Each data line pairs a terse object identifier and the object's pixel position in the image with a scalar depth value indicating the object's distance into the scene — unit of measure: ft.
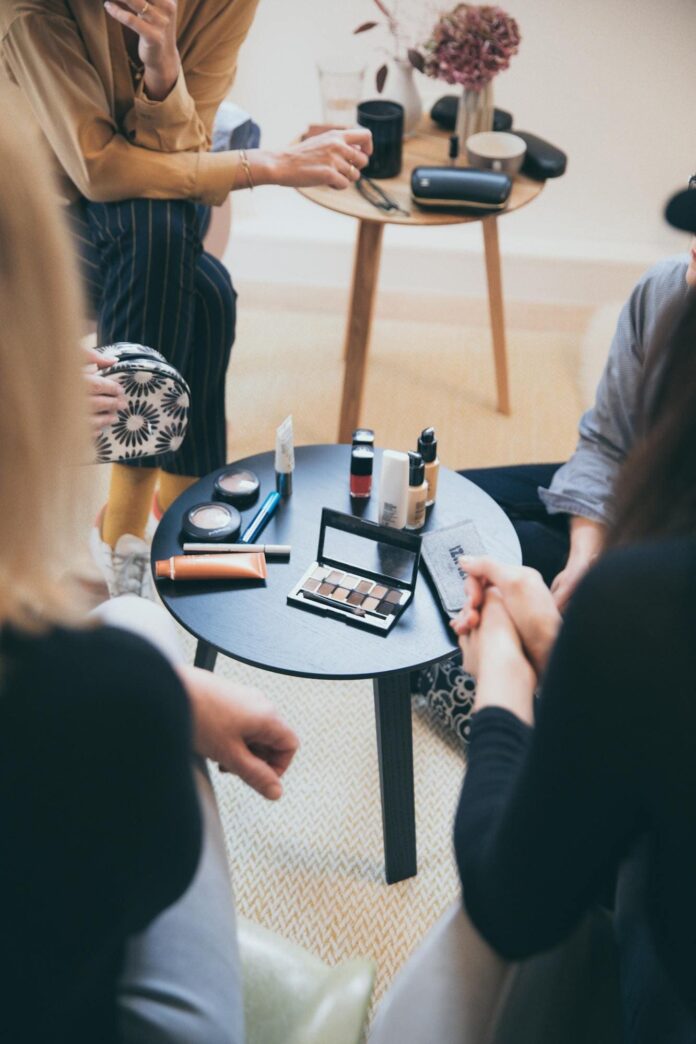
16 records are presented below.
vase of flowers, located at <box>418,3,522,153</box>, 5.86
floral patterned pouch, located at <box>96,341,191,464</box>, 4.40
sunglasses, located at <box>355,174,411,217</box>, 5.82
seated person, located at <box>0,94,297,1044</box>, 1.59
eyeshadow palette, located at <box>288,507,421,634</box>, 3.72
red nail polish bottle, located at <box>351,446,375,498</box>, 4.21
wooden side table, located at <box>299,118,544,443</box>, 5.82
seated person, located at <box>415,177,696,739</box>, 4.15
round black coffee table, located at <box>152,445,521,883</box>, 3.56
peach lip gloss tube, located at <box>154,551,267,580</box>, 3.84
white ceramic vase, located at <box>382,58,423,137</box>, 6.28
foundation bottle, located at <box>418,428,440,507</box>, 4.09
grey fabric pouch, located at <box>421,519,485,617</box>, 3.77
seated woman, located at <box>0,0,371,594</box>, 4.66
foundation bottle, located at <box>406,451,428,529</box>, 3.98
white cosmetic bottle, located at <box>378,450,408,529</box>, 3.94
